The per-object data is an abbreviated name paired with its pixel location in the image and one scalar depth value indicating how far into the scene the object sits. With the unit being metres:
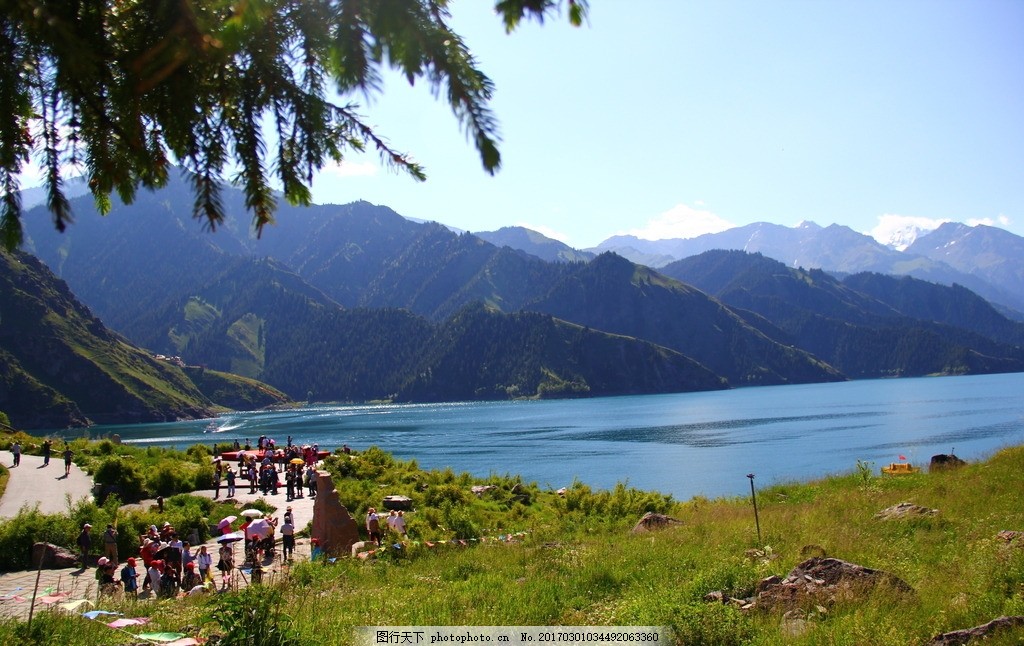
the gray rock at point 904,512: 15.58
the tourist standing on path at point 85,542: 18.61
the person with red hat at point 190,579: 16.83
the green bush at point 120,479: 28.02
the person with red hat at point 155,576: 15.91
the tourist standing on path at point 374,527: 20.33
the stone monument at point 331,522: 19.11
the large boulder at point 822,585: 9.20
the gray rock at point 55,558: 18.09
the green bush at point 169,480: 28.91
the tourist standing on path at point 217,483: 29.25
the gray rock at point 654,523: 18.89
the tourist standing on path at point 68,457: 33.17
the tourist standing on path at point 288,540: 18.77
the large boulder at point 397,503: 26.88
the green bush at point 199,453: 37.96
